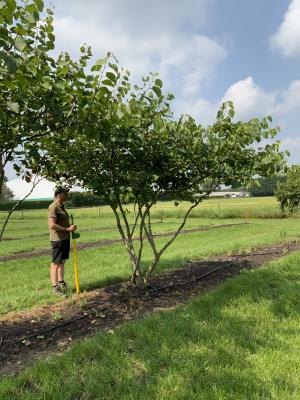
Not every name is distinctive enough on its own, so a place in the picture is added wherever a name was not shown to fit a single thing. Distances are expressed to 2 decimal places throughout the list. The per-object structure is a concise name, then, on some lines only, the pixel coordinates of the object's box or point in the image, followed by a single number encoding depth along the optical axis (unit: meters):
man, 7.39
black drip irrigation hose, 5.25
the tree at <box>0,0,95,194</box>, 2.72
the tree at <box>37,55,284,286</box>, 6.12
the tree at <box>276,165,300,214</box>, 20.27
